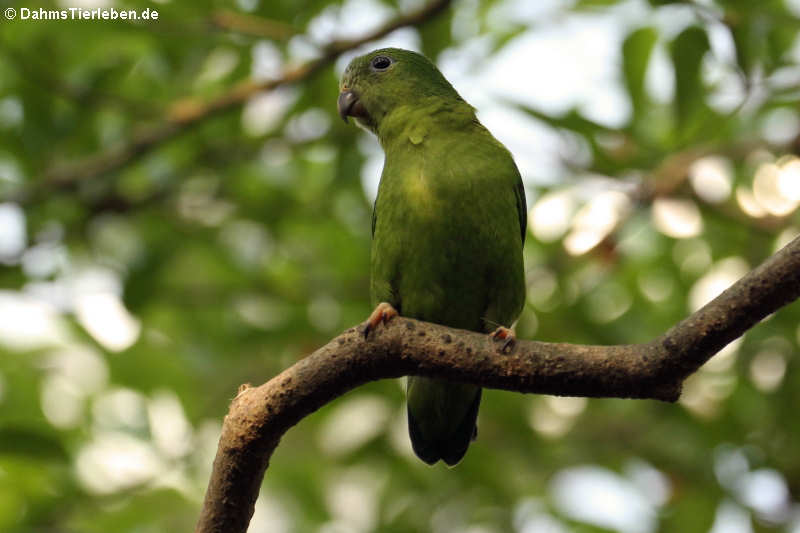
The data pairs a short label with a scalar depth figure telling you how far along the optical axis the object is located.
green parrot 7.25
